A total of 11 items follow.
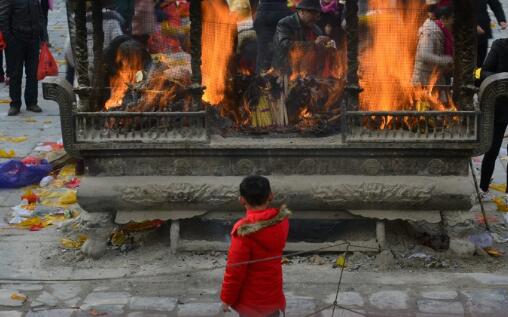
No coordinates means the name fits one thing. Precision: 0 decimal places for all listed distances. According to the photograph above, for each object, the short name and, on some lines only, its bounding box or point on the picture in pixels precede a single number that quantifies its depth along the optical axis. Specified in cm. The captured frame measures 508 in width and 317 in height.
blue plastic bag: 1592
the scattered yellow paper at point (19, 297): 1106
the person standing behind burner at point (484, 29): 1842
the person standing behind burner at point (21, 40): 2022
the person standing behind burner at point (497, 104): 1443
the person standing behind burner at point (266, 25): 1387
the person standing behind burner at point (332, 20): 1390
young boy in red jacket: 850
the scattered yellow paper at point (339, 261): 1209
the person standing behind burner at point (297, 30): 1360
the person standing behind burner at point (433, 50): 1324
